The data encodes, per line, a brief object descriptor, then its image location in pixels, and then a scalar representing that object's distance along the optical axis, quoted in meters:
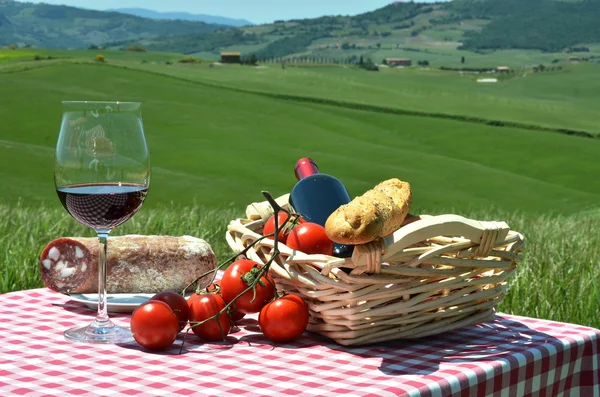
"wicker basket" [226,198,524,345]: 1.97
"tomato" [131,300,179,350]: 2.01
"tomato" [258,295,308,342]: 2.08
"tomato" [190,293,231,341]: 2.13
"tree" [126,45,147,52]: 90.88
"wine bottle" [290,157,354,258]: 2.44
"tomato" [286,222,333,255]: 2.15
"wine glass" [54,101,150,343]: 1.97
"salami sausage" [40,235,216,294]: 2.53
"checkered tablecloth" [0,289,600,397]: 1.75
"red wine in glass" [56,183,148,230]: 1.99
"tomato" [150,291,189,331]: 2.12
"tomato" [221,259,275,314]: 2.15
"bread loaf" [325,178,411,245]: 1.89
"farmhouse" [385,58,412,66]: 104.02
